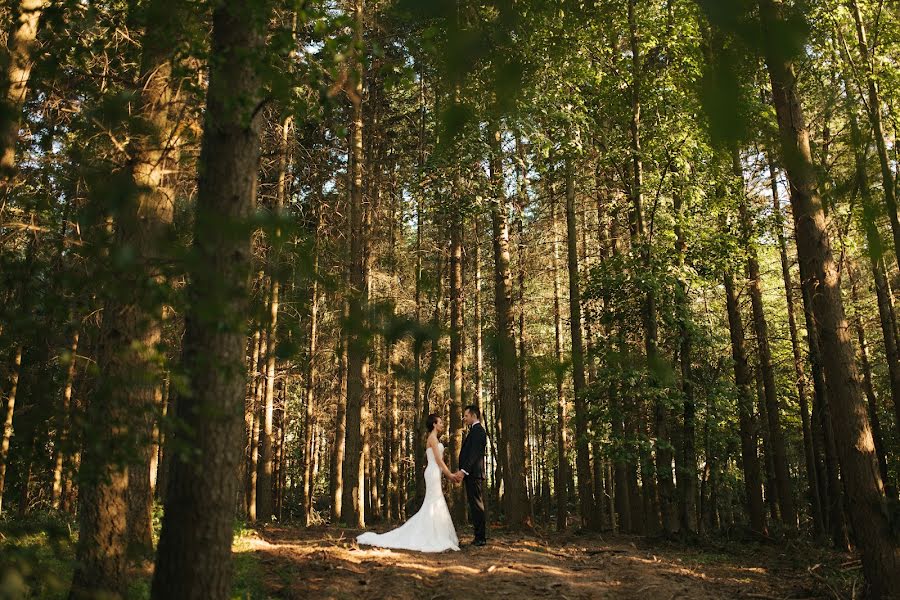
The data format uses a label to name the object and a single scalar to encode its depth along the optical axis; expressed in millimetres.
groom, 11133
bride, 10812
